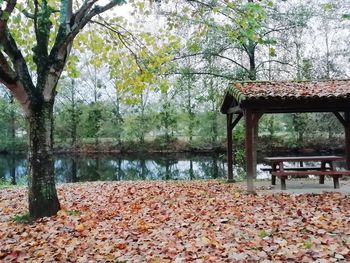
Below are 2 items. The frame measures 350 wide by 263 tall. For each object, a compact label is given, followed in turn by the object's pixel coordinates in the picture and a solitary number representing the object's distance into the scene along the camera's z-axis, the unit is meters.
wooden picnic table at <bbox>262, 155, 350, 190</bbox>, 11.00
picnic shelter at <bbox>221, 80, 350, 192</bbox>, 10.70
